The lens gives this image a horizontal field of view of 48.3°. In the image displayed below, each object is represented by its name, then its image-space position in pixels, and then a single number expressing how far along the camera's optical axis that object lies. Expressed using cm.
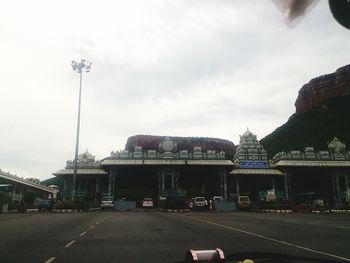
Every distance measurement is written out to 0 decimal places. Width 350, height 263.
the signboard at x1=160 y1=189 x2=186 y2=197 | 5394
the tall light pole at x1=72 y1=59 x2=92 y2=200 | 4617
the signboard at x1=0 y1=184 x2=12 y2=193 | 5234
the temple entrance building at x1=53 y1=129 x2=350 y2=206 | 6116
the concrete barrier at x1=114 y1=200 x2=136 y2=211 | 5012
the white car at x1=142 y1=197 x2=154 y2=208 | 5353
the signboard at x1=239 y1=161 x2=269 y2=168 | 6253
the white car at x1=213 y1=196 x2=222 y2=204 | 5562
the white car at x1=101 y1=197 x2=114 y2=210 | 4934
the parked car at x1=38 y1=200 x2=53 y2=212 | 4741
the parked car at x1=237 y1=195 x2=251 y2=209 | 4869
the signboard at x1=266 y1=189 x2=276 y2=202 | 5053
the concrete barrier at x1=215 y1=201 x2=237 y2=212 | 4772
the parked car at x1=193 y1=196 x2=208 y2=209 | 4734
